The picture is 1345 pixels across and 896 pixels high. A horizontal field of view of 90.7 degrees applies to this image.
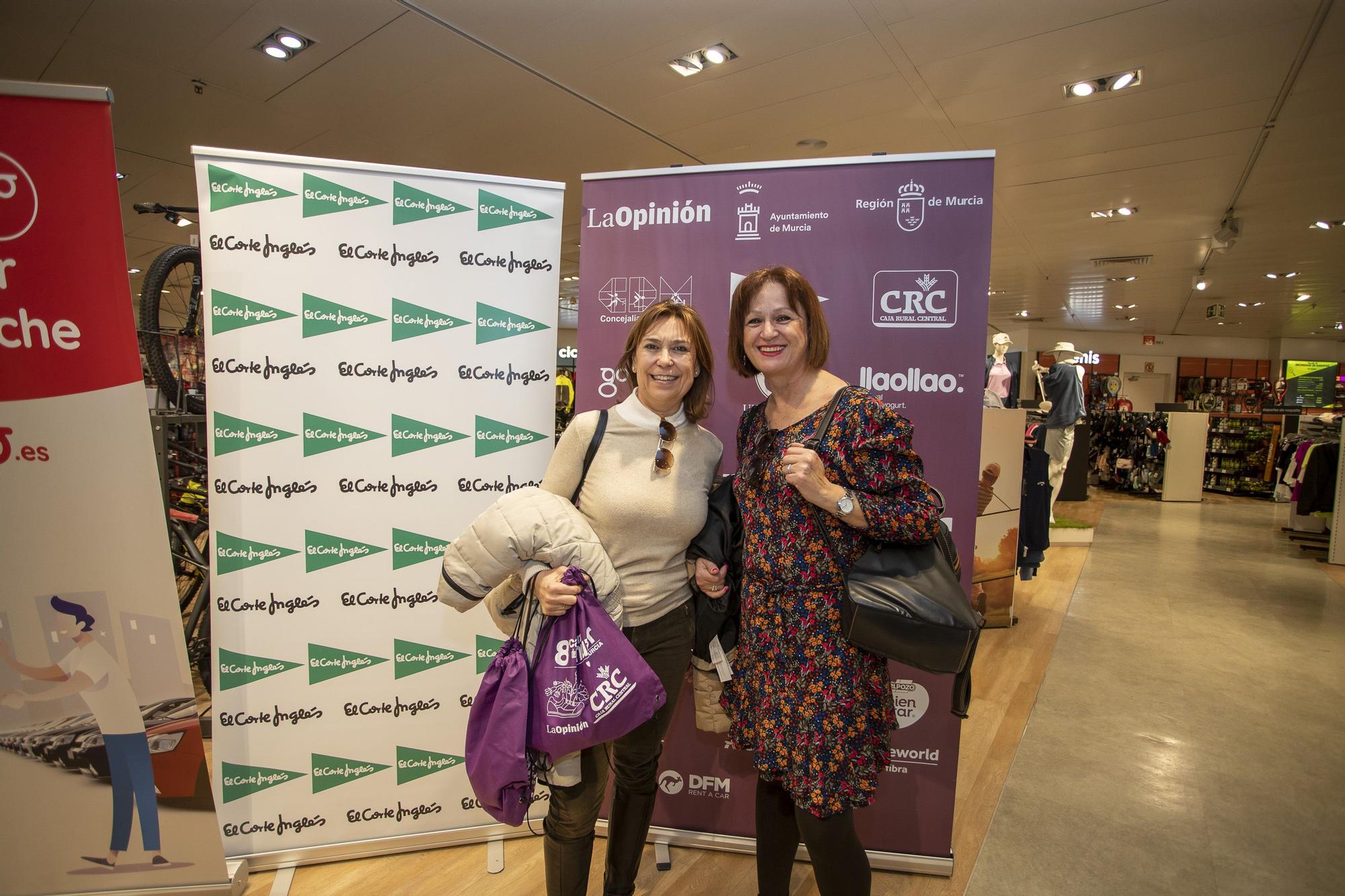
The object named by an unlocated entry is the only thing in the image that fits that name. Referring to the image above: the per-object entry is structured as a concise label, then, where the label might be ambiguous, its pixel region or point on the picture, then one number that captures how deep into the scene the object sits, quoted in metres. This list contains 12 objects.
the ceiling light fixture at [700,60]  4.01
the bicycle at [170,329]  2.56
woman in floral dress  1.41
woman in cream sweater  1.57
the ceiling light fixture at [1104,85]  4.13
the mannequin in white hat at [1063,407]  6.42
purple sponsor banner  2.00
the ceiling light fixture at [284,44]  3.90
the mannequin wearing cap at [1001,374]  5.62
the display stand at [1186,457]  10.59
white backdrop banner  1.98
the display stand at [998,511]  4.25
